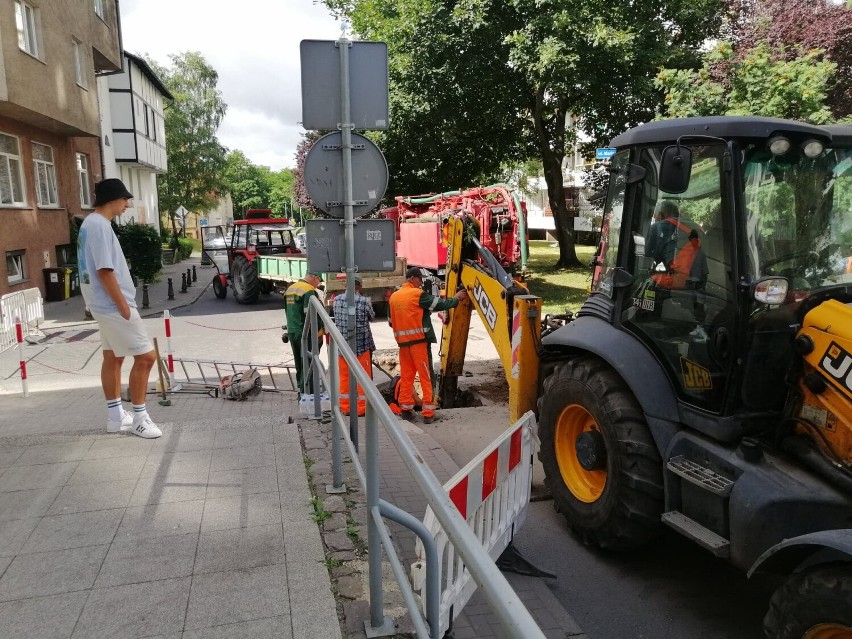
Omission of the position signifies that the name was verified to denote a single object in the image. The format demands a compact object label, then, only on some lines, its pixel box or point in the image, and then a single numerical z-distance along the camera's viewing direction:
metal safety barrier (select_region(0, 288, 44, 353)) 10.76
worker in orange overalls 7.52
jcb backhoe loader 2.93
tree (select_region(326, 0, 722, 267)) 15.12
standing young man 4.09
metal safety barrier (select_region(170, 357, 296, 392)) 8.84
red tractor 17.83
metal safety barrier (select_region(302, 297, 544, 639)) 1.18
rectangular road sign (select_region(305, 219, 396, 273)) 4.75
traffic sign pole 4.42
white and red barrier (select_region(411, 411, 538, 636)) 2.83
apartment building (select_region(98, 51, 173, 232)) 27.33
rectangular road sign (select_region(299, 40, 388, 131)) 4.39
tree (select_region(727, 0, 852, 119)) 11.73
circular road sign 4.55
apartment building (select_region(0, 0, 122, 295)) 14.09
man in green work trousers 7.19
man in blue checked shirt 7.07
